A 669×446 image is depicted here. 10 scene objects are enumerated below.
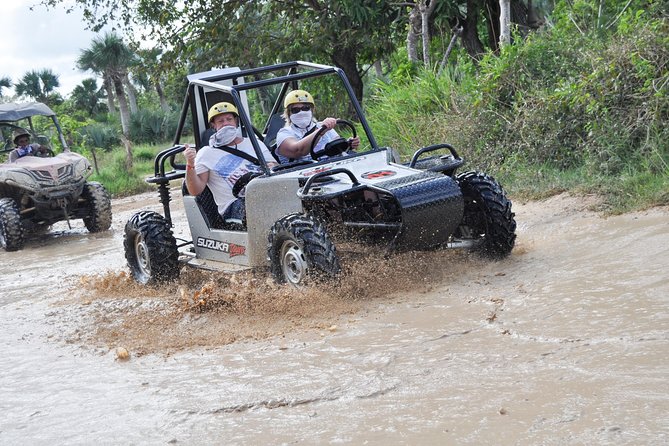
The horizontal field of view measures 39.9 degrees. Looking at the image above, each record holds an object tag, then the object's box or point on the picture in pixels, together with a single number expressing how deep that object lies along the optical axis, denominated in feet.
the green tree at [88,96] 171.01
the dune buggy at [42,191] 40.83
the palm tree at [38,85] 158.81
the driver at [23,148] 43.29
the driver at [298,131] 23.74
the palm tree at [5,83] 161.48
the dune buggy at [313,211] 19.89
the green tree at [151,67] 64.03
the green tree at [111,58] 148.56
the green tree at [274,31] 58.95
